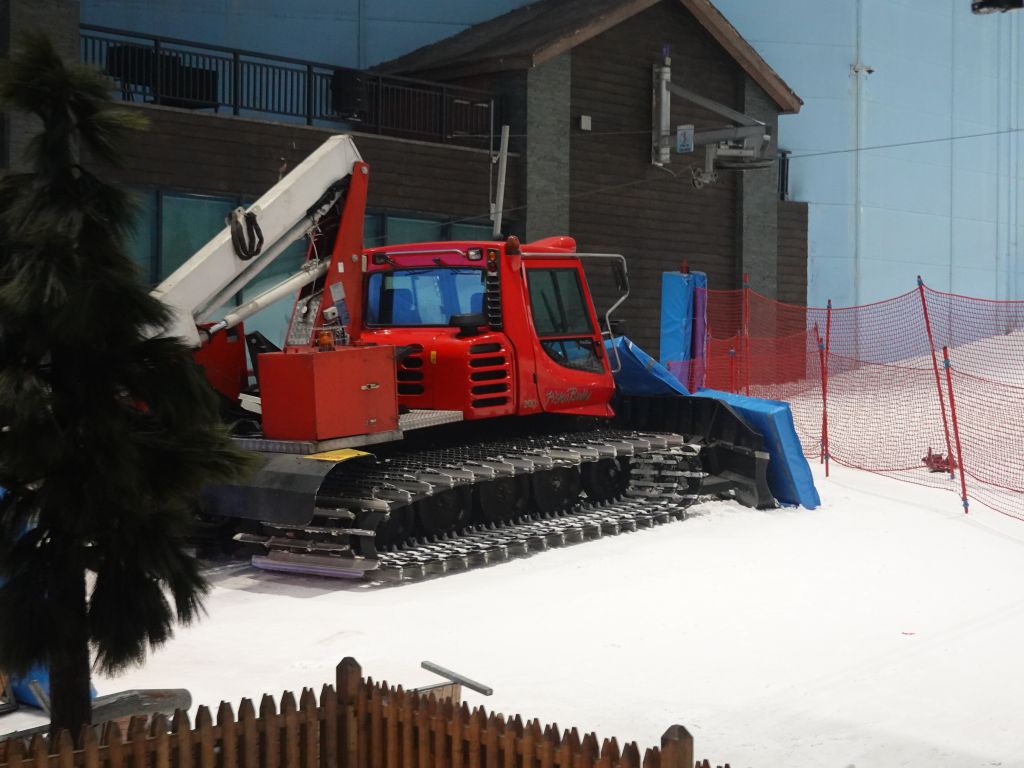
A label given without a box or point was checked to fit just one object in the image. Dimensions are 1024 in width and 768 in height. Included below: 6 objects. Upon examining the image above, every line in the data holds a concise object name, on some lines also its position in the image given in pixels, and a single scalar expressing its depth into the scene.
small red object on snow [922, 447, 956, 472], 17.69
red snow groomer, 11.06
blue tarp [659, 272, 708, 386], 21.39
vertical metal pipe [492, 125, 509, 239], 20.92
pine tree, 5.38
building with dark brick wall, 19.27
